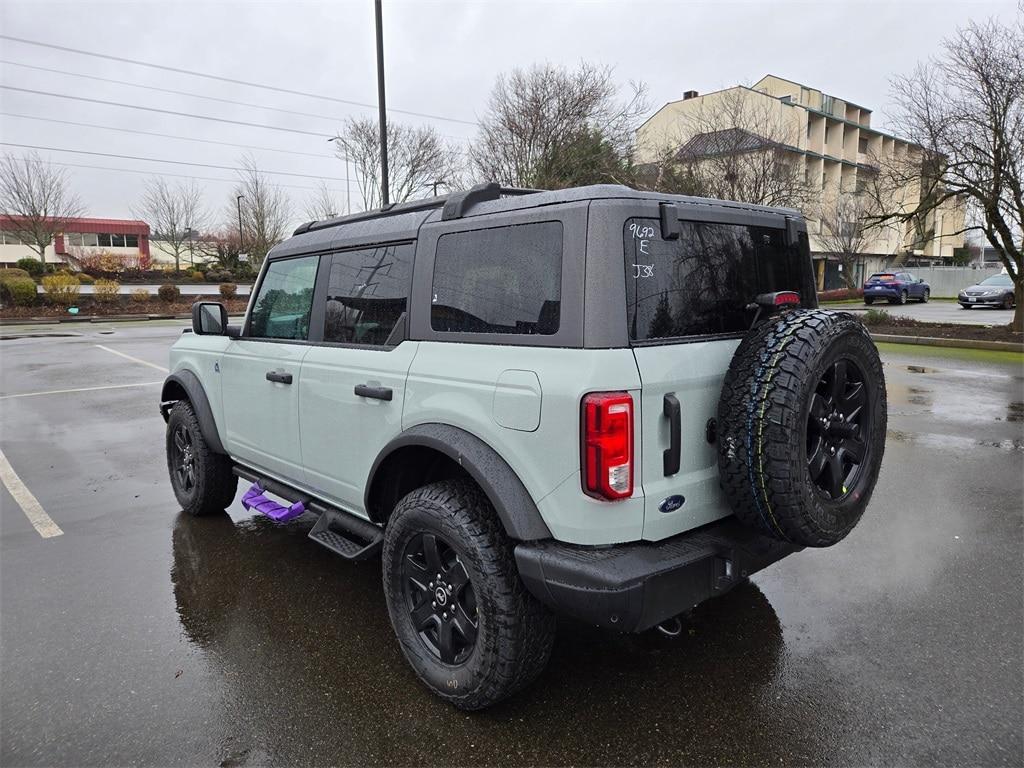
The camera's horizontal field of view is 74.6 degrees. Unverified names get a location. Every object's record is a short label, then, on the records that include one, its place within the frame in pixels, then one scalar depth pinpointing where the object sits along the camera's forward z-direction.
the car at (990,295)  25.86
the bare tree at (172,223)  52.34
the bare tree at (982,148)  13.93
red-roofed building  63.06
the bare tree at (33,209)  42.44
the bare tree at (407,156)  30.17
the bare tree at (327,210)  47.00
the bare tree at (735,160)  19.67
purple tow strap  3.71
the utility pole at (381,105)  14.07
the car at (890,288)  29.95
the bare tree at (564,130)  21.03
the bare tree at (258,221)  47.16
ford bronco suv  2.29
